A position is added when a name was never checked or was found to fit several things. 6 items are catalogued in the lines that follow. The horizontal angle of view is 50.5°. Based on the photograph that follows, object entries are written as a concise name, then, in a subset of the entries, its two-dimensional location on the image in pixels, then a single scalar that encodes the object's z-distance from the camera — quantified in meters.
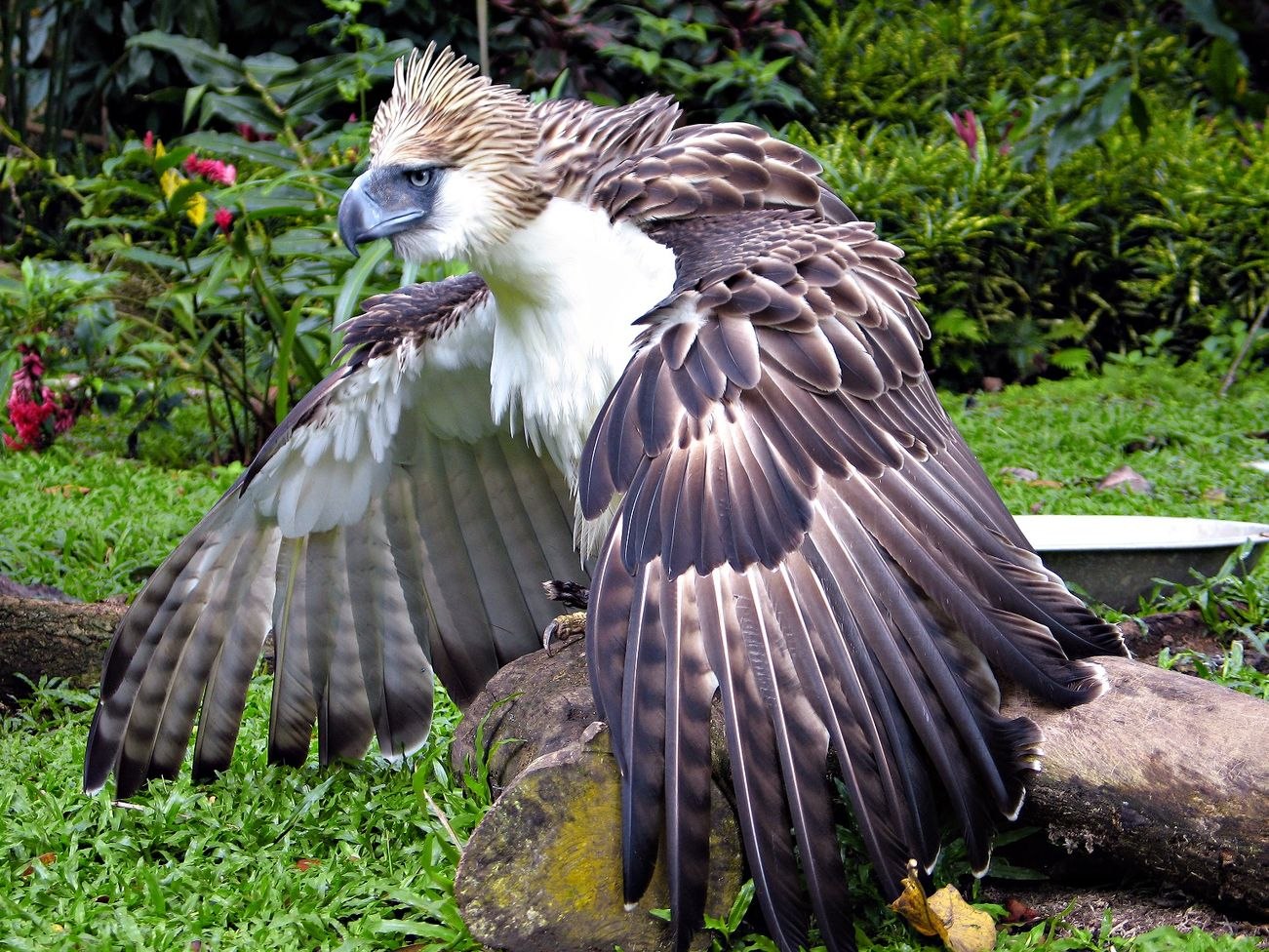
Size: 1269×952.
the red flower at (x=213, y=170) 6.35
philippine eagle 2.21
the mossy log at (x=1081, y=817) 2.26
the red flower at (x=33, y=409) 6.16
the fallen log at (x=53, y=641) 3.99
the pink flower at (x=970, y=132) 8.81
